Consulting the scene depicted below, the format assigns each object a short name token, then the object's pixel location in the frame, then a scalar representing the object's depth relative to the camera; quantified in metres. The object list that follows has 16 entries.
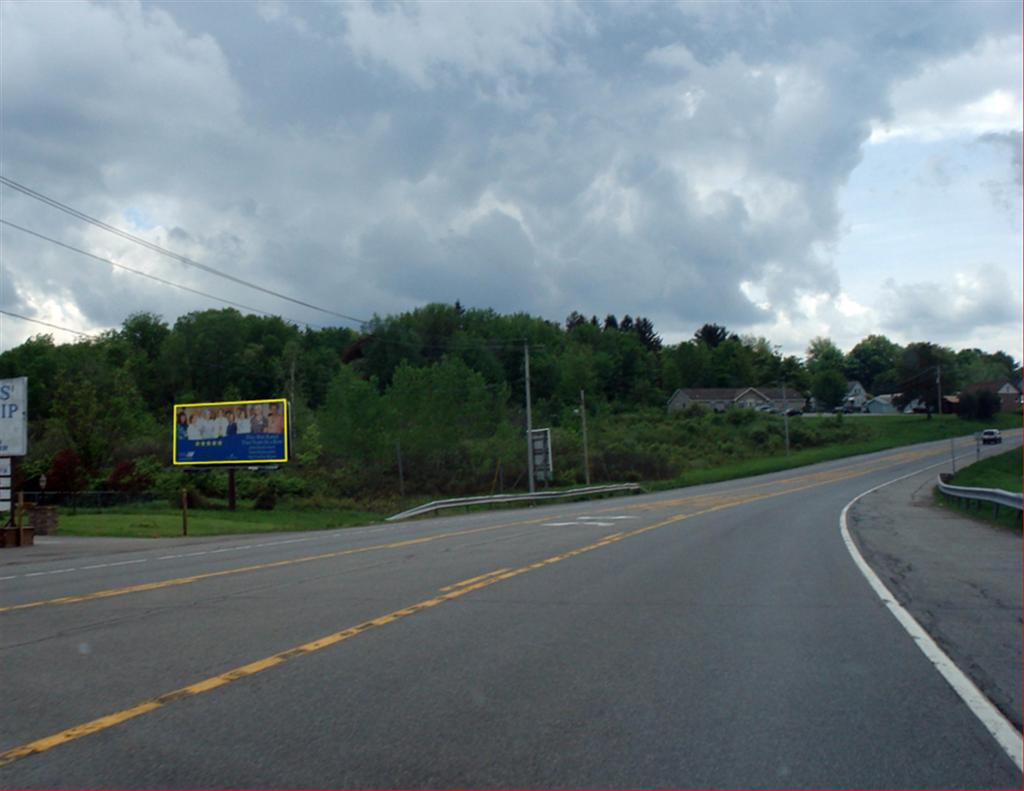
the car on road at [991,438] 86.06
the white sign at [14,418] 29.41
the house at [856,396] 173.25
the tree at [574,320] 185.62
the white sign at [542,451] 61.72
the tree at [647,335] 181.00
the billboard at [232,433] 50.50
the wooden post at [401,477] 70.69
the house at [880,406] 156.12
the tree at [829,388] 156.25
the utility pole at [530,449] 59.31
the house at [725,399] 145.25
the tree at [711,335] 189.50
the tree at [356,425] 72.50
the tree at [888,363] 193.80
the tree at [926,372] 108.69
